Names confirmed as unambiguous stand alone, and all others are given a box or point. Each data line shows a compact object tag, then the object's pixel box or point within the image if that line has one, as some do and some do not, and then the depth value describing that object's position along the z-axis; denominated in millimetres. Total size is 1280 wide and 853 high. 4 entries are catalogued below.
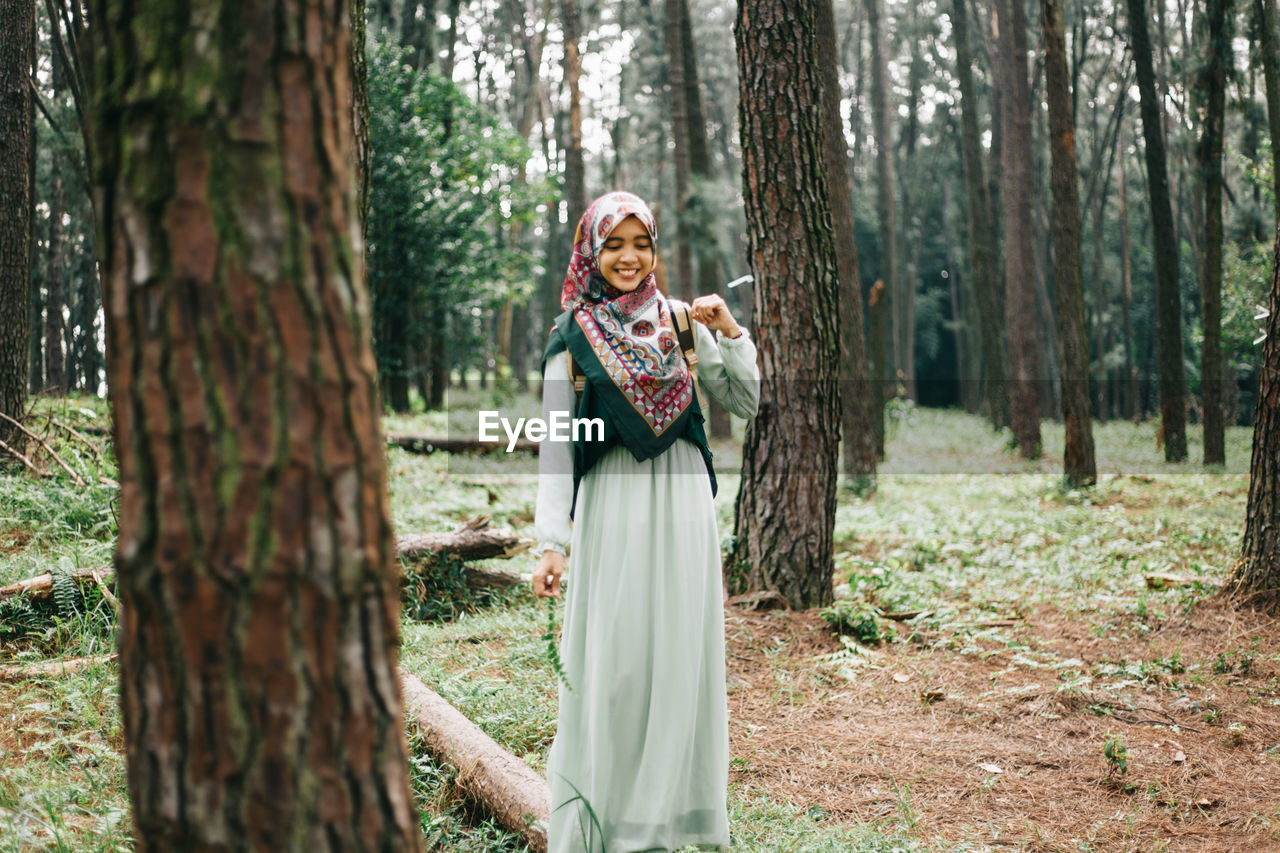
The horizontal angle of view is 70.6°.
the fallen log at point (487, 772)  2805
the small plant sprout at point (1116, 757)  3533
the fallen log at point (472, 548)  5691
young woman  2691
